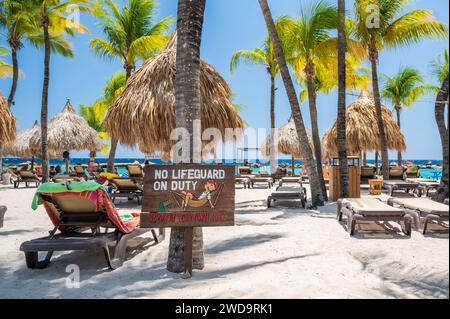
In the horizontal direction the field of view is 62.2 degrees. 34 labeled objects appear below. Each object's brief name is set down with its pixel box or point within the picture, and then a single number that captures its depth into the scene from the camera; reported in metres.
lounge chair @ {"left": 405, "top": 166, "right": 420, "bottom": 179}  17.42
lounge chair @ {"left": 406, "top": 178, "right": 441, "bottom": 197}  12.93
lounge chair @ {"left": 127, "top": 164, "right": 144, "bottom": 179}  13.55
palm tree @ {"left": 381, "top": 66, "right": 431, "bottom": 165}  26.68
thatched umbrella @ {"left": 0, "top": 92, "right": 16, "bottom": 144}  9.78
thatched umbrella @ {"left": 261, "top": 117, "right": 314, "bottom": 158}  25.44
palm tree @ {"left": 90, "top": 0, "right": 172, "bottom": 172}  17.06
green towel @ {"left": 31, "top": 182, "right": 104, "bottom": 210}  4.19
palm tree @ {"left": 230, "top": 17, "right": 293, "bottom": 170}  20.47
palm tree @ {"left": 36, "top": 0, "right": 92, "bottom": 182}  16.30
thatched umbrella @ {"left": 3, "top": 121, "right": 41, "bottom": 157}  27.33
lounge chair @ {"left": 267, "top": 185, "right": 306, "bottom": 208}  9.96
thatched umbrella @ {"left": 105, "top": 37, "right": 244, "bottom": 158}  9.60
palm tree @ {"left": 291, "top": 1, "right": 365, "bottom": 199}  11.65
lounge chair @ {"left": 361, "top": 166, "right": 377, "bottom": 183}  15.18
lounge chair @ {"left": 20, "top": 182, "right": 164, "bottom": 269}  4.11
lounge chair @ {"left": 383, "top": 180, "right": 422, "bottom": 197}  12.52
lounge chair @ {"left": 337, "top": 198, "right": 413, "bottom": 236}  5.93
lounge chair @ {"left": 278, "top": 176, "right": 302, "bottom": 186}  15.73
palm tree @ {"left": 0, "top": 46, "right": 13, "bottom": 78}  21.94
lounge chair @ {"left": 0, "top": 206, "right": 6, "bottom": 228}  6.73
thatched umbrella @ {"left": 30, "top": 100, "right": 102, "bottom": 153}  22.84
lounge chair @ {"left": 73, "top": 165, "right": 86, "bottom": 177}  20.88
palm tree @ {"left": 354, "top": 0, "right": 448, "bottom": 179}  14.40
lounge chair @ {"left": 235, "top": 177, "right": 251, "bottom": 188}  17.58
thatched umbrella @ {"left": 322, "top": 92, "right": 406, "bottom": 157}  19.08
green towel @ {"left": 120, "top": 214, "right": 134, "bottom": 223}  5.24
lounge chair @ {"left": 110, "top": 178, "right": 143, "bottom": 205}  10.59
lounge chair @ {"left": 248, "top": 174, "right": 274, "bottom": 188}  17.16
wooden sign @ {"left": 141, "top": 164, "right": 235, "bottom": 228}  3.84
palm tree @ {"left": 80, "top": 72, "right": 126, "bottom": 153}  23.59
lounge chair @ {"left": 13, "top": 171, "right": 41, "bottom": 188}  18.02
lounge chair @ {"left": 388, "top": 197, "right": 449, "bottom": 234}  5.56
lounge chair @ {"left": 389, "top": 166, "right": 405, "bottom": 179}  15.02
